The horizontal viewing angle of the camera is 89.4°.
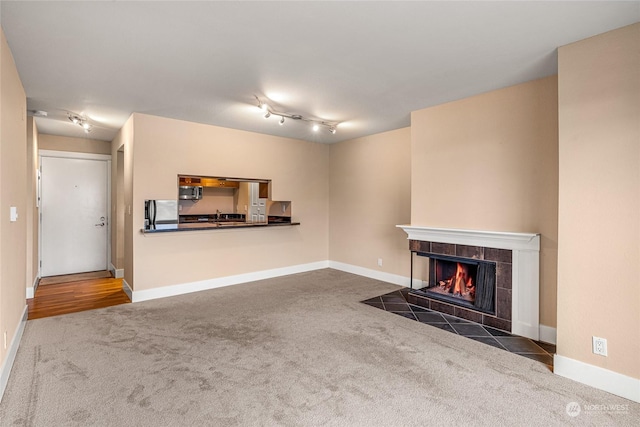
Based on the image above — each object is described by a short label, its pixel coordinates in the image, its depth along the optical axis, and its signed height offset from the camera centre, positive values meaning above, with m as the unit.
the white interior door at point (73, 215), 5.69 -0.10
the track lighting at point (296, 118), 3.92 +1.29
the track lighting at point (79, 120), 4.38 +1.27
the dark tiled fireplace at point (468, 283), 3.38 -0.85
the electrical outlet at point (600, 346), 2.30 -0.97
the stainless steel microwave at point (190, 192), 5.78 +0.32
